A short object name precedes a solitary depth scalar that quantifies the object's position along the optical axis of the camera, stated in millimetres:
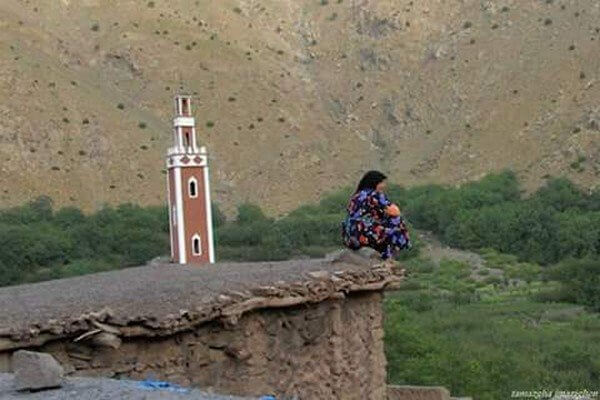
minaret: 34406
